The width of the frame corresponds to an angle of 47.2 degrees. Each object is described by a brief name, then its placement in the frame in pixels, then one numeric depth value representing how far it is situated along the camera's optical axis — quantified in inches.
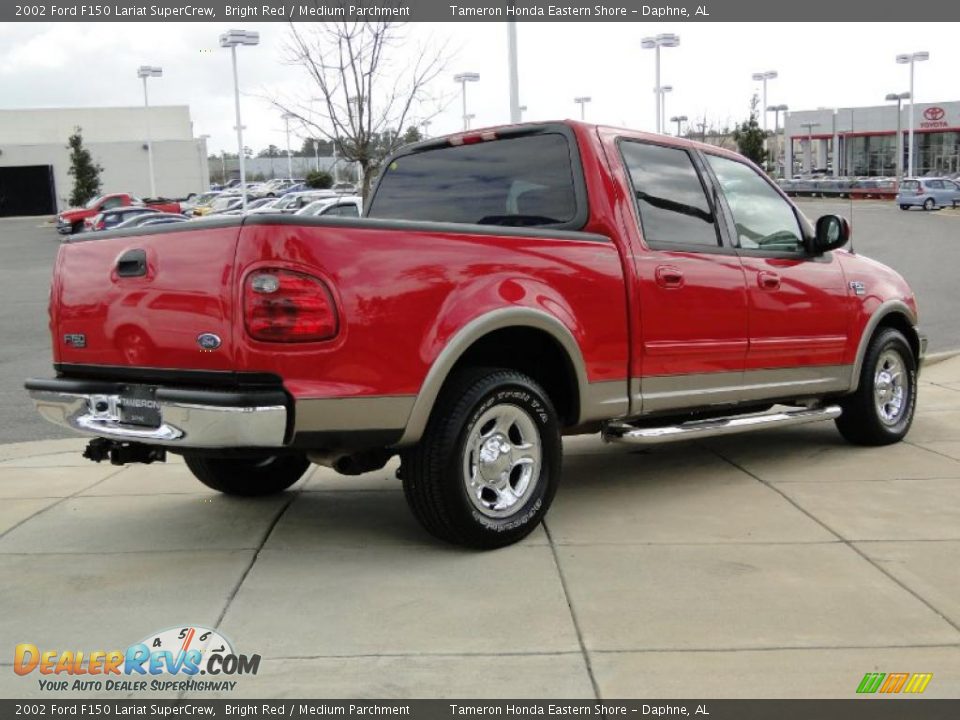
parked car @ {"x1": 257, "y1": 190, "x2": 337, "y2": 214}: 1509.7
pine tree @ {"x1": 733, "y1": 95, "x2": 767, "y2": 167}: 2767.2
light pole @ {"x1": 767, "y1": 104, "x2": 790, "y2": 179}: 3787.9
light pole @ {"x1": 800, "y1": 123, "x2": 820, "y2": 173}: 3624.5
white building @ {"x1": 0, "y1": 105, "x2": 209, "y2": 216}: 2876.5
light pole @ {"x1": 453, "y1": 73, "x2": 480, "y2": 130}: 1968.8
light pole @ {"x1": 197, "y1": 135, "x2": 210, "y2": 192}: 3038.9
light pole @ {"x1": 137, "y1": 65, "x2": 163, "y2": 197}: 2447.1
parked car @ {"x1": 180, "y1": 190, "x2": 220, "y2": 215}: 1973.9
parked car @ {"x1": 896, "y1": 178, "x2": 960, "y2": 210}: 1968.5
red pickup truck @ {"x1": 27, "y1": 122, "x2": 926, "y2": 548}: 169.6
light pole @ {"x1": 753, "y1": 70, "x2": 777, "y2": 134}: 3110.2
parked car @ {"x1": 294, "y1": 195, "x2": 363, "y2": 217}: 1002.1
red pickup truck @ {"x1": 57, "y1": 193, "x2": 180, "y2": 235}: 1785.2
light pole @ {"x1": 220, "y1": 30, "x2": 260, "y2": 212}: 1657.2
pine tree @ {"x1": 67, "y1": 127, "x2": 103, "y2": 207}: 2456.9
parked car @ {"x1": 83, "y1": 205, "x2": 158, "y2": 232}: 1485.0
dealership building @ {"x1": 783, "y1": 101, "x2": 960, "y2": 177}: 3294.8
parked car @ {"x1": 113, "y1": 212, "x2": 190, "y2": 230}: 1295.9
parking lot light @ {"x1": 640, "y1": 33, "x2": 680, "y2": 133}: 1752.0
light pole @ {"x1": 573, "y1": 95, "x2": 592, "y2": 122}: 2860.7
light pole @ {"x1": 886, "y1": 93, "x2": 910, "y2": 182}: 2992.1
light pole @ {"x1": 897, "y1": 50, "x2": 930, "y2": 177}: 2706.7
